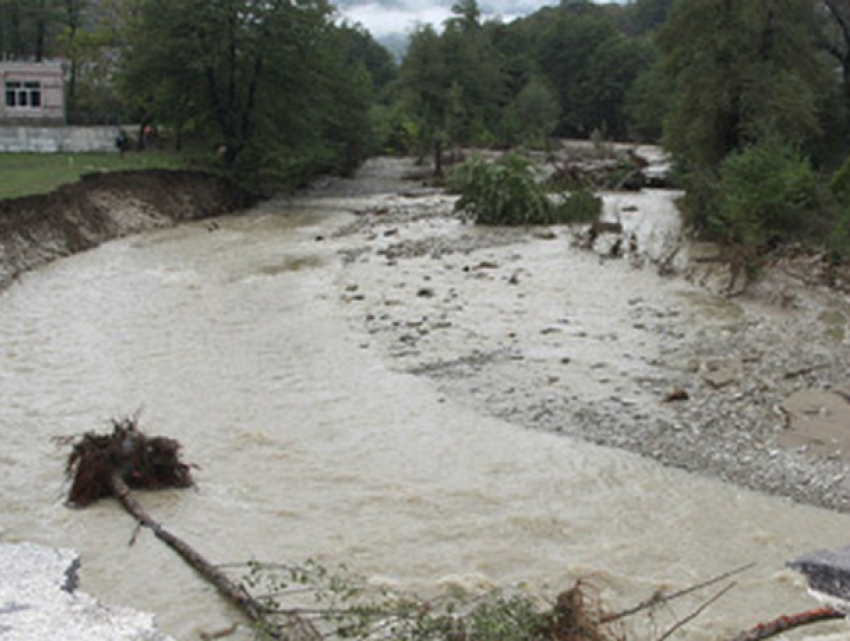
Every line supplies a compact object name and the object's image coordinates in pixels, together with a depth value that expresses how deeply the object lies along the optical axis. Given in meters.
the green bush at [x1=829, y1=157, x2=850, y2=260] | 20.41
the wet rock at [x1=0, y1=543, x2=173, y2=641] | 5.64
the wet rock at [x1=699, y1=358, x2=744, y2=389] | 12.55
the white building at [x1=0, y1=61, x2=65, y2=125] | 54.75
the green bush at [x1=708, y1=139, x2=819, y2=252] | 23.19
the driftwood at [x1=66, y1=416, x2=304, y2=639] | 8.98
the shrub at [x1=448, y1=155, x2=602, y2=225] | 31.73
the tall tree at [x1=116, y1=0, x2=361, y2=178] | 38.38
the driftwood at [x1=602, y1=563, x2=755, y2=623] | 5.48
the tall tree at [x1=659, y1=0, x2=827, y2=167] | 31.34
